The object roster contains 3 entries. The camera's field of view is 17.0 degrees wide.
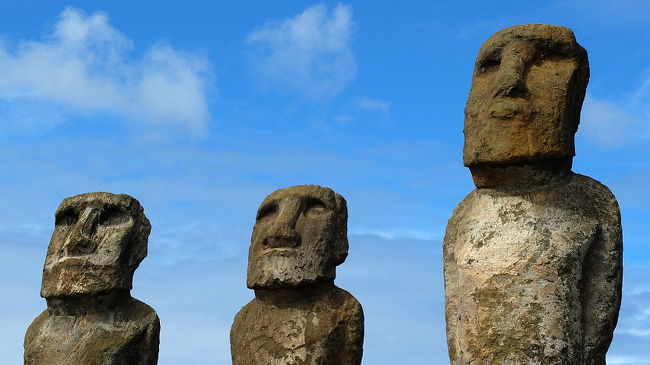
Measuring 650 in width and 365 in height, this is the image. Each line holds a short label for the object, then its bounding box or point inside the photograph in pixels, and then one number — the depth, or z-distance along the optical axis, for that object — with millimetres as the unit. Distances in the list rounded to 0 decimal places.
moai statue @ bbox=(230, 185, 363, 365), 16334
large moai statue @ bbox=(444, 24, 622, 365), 13818
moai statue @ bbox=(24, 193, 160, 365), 17312
